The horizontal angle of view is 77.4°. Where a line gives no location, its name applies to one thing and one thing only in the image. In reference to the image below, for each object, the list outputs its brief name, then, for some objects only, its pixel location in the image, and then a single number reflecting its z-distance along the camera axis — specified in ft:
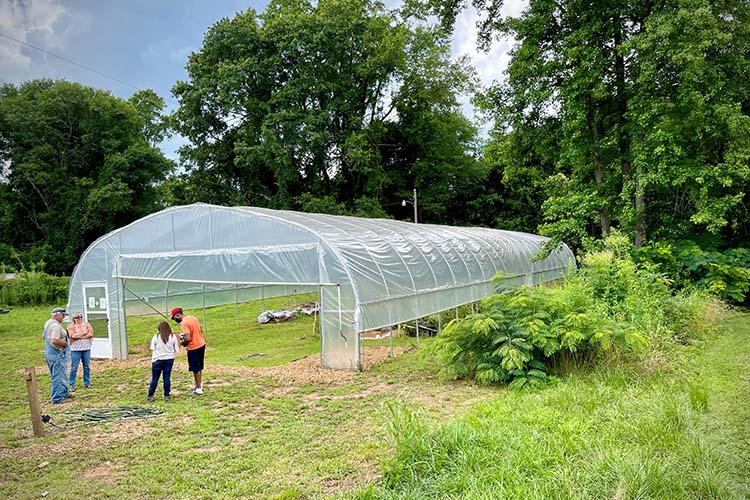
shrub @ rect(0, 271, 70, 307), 73.05
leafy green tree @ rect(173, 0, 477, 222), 78.54
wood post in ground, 20.43
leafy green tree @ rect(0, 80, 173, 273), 94.84
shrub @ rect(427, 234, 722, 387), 22.62
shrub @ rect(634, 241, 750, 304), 40.93
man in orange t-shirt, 25.68
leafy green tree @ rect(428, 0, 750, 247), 37.22
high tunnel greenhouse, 30.96
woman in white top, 25.21
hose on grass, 22.47
